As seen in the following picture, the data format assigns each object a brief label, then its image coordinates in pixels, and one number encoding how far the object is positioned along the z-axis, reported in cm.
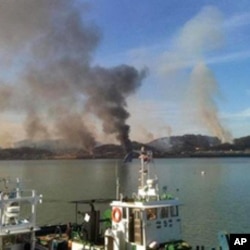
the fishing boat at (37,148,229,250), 2116
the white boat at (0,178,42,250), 2122
